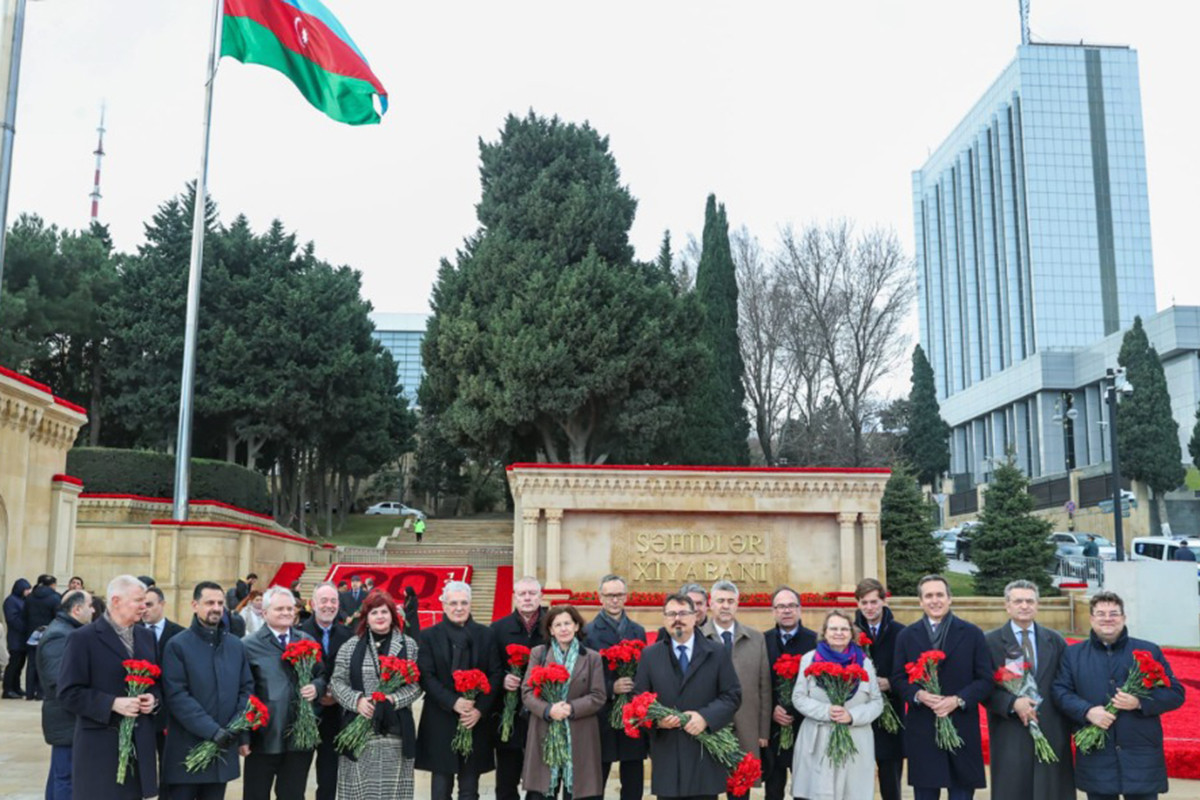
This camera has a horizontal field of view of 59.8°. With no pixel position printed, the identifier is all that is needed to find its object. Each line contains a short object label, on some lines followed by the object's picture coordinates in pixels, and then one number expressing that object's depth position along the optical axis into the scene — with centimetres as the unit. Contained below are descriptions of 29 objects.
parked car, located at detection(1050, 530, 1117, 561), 3495
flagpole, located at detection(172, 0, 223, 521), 1917
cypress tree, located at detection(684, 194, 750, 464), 3681
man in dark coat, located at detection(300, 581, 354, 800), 720
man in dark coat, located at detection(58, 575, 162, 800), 614
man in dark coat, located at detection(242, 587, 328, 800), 680
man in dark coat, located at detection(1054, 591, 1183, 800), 643
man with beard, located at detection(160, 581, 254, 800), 637
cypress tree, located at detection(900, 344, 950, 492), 5831
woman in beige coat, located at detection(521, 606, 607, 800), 687
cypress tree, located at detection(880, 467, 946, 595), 2786
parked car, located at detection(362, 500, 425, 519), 5400
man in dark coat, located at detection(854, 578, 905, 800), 739
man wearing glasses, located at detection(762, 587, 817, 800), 752
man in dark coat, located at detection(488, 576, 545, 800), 748
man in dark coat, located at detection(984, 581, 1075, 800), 676
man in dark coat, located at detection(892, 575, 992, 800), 690
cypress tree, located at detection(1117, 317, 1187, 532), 4409
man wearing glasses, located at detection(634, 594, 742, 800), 666
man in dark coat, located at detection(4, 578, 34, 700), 1364
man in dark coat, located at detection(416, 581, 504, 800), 716
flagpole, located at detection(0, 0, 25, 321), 977
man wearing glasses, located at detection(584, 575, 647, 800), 721
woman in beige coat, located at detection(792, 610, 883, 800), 665
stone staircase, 2777
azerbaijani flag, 1831
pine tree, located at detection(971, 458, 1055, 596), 2702
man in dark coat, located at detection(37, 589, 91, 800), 714
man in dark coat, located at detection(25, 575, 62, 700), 1345
